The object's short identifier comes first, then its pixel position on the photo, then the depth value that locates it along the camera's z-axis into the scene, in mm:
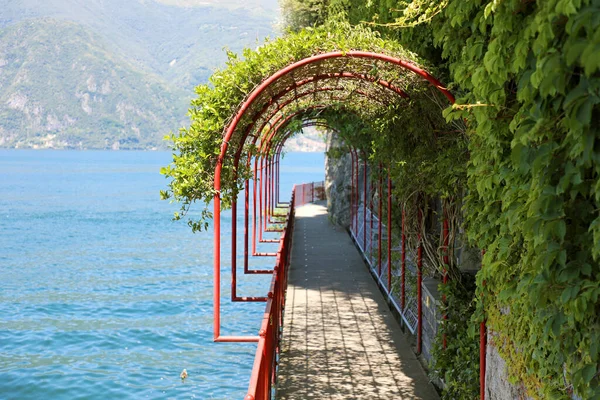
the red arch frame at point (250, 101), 5859
